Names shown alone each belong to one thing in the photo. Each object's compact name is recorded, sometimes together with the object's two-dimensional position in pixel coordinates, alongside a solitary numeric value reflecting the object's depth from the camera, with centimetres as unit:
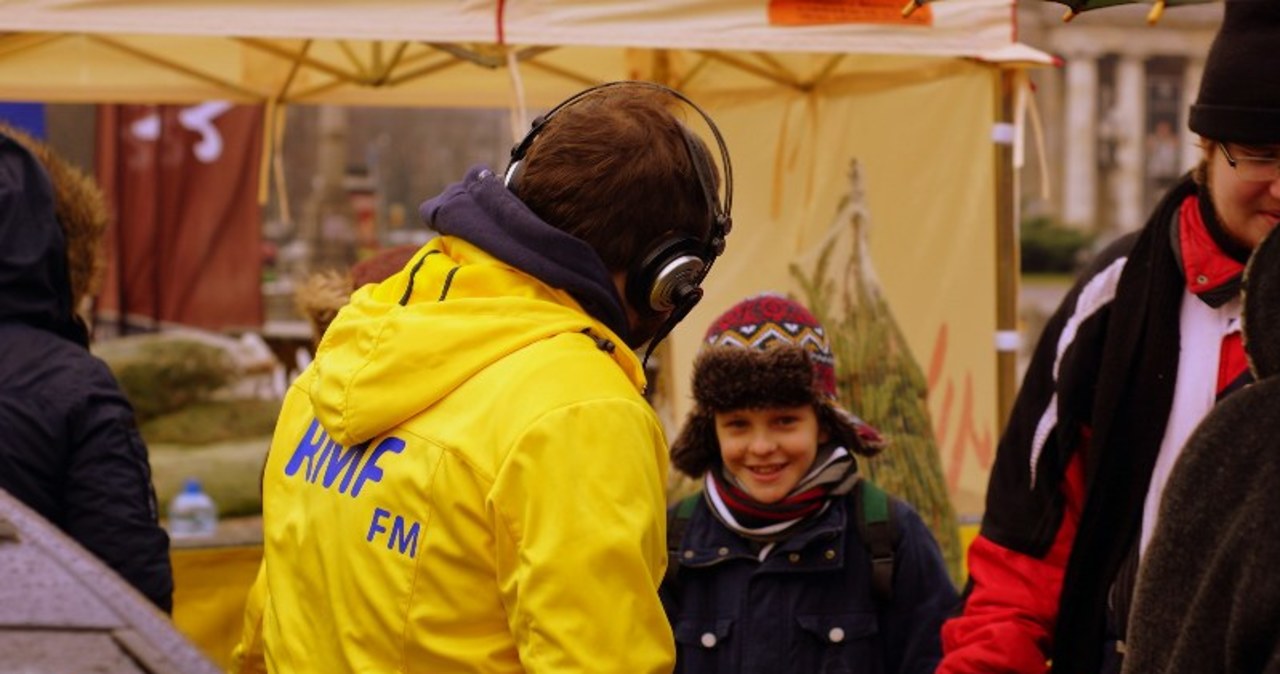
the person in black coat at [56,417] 386
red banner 1269
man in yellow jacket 210
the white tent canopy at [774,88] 589
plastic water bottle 770
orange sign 598
